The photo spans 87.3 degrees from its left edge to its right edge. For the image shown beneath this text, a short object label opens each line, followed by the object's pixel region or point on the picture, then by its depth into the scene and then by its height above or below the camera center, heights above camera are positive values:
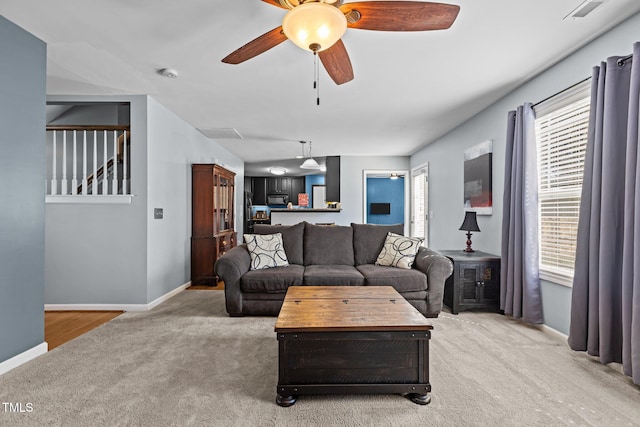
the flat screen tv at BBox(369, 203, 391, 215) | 9.41 -0.06
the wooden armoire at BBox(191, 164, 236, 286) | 5.08 -0.33
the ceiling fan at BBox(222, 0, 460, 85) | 1.61 +0.97
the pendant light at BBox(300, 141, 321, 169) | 6.92 +0.86
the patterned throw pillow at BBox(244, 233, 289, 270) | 3.82 -0.54
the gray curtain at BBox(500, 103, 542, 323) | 3.19 -0.15
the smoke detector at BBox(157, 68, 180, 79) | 3.14 +1.25
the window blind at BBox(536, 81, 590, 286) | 2.80 +0.31
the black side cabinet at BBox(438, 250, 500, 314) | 3.66 -0.83
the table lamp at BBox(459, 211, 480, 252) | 4.06 -0.21
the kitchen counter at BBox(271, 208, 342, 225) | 6.70 -0.20
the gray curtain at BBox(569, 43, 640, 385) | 2.11 -0.13
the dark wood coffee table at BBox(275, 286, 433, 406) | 1.89 -0.87
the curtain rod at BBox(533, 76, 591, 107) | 2.72 +1.02
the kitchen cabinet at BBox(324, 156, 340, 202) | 7.92 +0.63
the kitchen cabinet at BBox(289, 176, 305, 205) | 11.43 +0.62
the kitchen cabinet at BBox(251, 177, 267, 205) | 11.54 +0.41
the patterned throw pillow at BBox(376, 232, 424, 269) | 3.81 -0.53
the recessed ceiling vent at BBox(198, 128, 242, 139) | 5.44 +1.20
